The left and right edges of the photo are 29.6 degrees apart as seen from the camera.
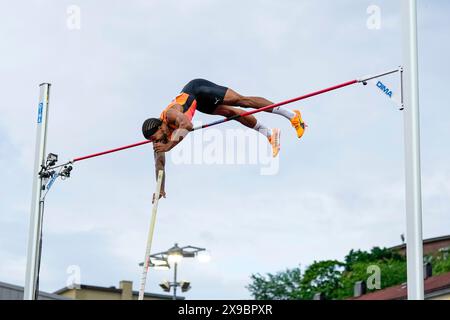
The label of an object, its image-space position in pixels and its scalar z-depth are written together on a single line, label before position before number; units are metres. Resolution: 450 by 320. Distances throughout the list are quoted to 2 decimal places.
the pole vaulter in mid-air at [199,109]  10.06
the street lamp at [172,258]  18.47
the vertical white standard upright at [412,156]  7.77
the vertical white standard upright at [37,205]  11.72
